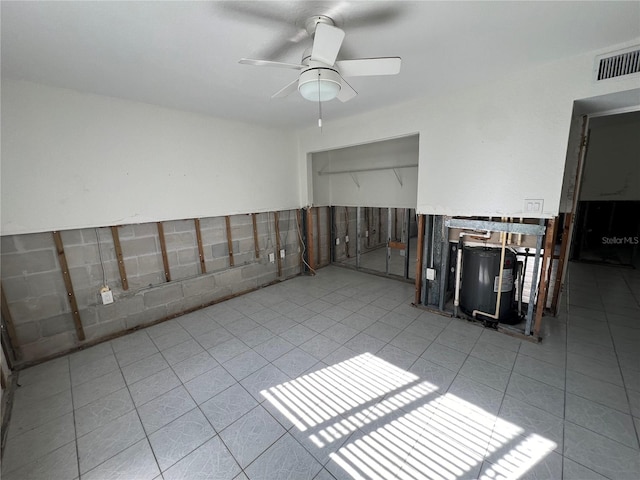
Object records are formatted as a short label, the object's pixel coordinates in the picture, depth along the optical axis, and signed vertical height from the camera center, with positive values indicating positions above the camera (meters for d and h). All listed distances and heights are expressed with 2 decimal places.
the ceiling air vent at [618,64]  2.00 +0.95
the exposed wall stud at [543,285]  2.60 -1.04
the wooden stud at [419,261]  3.45 -0.96
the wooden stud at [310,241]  5.00 -0.88
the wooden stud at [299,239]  5.07 -0.85
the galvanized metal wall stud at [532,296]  2.75 -1.16
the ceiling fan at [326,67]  1.55 +0.85
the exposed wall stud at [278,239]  4.65 -0.76
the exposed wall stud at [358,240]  5.30 -0.95
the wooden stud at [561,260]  3.16 -0.94
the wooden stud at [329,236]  5.79 -0.91
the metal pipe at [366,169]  4.33 +0.46
